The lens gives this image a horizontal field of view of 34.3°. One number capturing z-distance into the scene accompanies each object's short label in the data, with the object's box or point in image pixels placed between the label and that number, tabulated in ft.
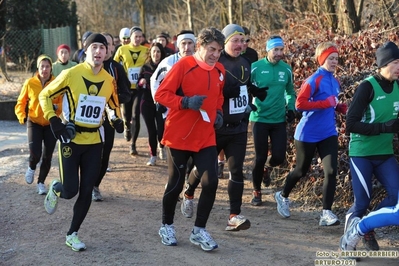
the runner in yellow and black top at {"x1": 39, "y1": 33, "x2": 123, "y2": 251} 20.57
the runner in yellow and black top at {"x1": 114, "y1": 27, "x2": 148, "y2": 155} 36.01
